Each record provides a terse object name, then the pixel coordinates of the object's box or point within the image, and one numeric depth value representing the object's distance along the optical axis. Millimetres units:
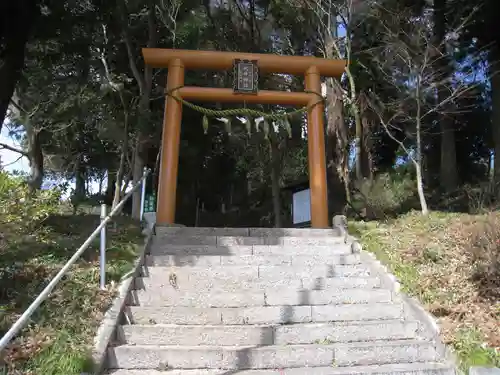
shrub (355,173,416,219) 9789
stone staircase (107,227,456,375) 3582
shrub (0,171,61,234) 3916
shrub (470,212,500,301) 4281
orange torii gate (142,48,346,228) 7461
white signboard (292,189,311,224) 8830
